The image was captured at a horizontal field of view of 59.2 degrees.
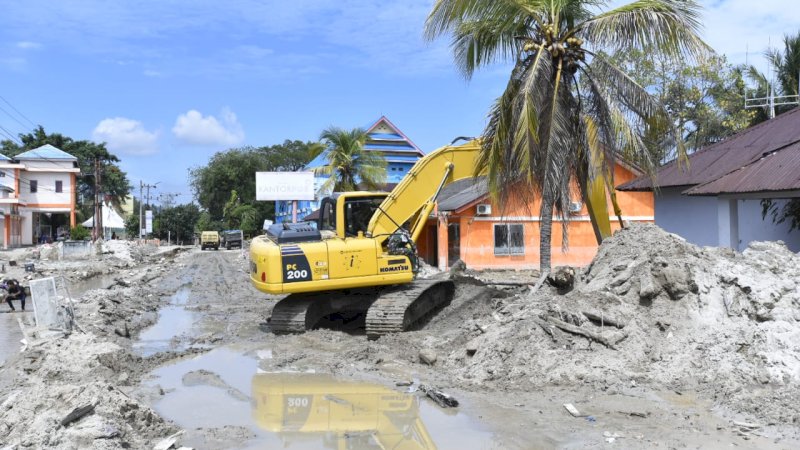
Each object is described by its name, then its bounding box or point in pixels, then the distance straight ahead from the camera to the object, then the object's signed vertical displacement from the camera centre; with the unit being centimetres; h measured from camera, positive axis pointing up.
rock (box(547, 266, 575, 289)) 1196 -84
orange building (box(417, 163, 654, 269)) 2686 -9
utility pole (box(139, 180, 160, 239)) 7269 +136
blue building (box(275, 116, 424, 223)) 4916 +594
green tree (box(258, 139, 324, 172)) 8444 +939
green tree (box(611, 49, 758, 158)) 3070 +571
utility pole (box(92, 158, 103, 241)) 4988 +235
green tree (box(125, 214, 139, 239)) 8588 +107
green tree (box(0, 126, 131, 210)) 7450 +853
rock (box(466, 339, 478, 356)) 995 -166
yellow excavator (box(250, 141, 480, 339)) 1237 -45
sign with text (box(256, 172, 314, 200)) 4681 +320
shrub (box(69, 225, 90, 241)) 5169 +22
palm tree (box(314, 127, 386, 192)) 3075 +311
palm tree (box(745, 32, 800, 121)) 3058 +686
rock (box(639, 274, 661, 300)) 974 -85
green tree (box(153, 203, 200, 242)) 8544 +168
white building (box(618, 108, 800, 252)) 1445 +89
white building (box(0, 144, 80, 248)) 5873 +439
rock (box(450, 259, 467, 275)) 1841 -97
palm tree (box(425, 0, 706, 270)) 1238 +254
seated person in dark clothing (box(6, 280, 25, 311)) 1908 -146
